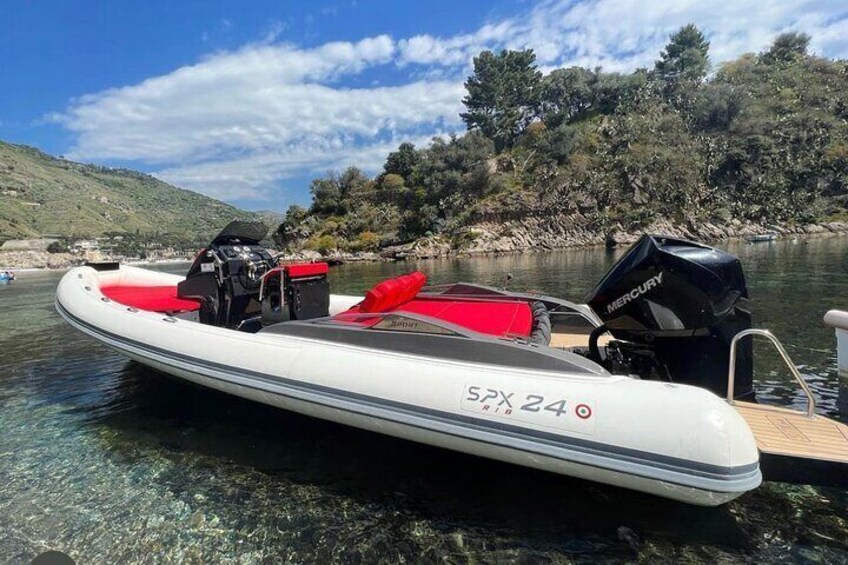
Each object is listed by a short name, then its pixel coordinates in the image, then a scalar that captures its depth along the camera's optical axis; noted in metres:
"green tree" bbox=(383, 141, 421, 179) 66.44
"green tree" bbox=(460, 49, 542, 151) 70.44
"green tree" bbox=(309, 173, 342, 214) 64.19
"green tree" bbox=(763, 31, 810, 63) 83.44
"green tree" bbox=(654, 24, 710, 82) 75.56
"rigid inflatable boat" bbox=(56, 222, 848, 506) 3.00
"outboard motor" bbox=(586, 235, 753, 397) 3.76
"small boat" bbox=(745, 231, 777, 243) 40.64
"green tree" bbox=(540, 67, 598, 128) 68.00
